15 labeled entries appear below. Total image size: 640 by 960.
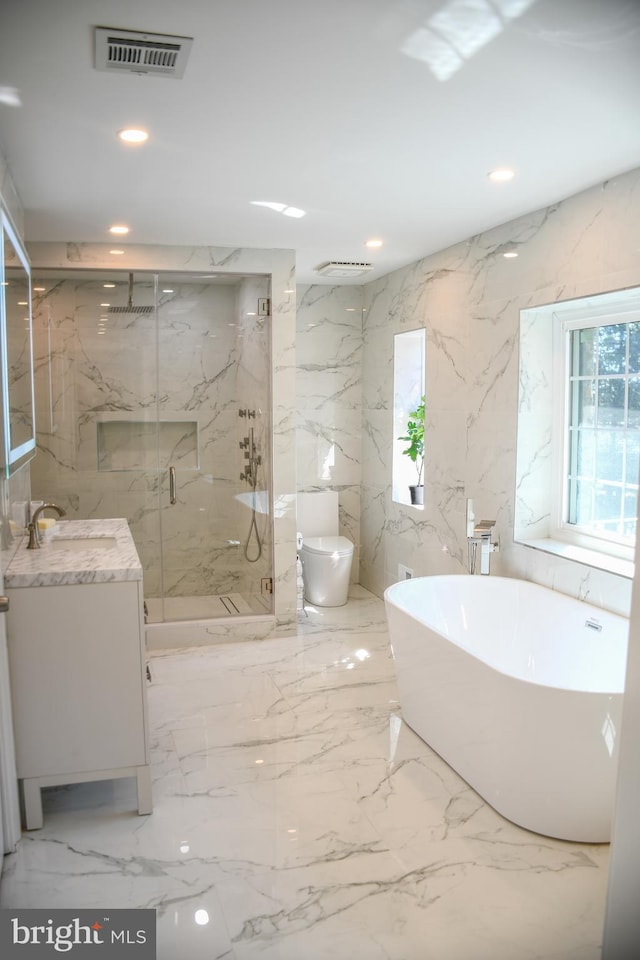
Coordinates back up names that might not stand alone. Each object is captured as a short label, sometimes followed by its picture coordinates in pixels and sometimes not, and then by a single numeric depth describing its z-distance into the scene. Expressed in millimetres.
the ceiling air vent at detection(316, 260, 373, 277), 5359
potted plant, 5477
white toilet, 5746
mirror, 2799
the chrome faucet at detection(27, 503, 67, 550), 3254
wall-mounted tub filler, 4199
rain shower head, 4863
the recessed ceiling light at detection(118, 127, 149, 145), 2766
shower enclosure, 4820
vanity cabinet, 2760
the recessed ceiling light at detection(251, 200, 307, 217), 3785
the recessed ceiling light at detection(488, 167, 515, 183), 3197
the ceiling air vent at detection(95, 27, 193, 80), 2076
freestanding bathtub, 2621
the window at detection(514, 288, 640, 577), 3668
